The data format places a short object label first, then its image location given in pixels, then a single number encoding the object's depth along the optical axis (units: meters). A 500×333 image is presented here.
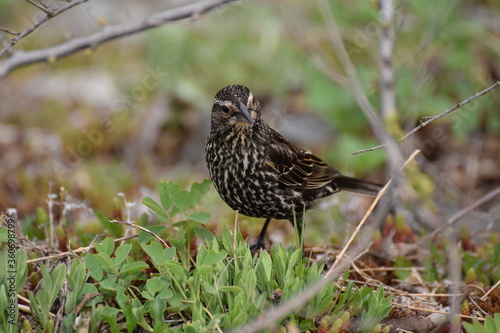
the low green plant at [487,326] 5.98
